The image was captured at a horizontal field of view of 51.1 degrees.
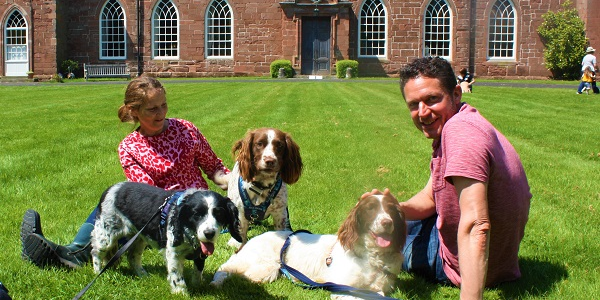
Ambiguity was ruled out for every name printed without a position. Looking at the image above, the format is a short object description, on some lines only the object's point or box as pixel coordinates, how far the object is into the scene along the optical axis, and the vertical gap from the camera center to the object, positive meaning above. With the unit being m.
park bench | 32.97 +1.59
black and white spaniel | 3.50 -0.73
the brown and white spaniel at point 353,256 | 3.61 -0.98
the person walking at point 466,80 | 21.03 +0.70
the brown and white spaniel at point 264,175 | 4.84 -0.59
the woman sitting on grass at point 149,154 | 4.34 -0.43
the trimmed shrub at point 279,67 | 31.72 +1.69
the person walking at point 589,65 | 20.65 +1.15
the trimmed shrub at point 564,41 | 32.22 +3.04
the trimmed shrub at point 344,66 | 31.44 +1.72
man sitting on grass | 3.01 -0.49
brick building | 33.25 +3.52
